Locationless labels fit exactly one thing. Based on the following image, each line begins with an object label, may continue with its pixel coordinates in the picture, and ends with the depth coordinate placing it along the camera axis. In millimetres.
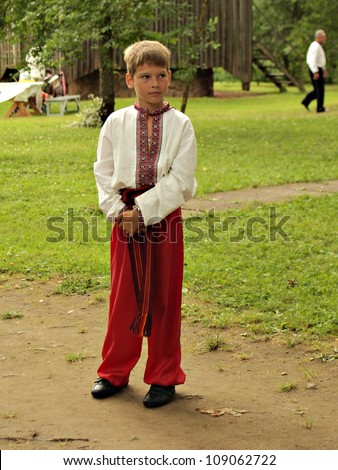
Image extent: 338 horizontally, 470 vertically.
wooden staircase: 33250
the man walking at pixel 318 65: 22562
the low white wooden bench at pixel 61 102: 24125
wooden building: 28234
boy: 4902
